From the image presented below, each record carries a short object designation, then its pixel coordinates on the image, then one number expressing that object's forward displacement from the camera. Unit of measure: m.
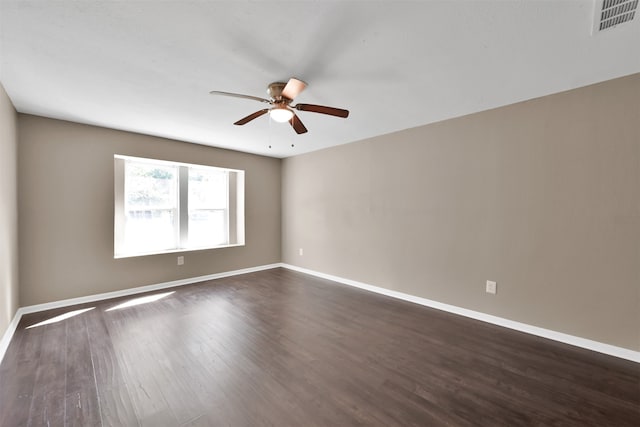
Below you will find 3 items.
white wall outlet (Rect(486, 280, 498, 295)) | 2.82
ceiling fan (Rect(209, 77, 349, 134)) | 2.11
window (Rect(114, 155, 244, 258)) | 3.89
